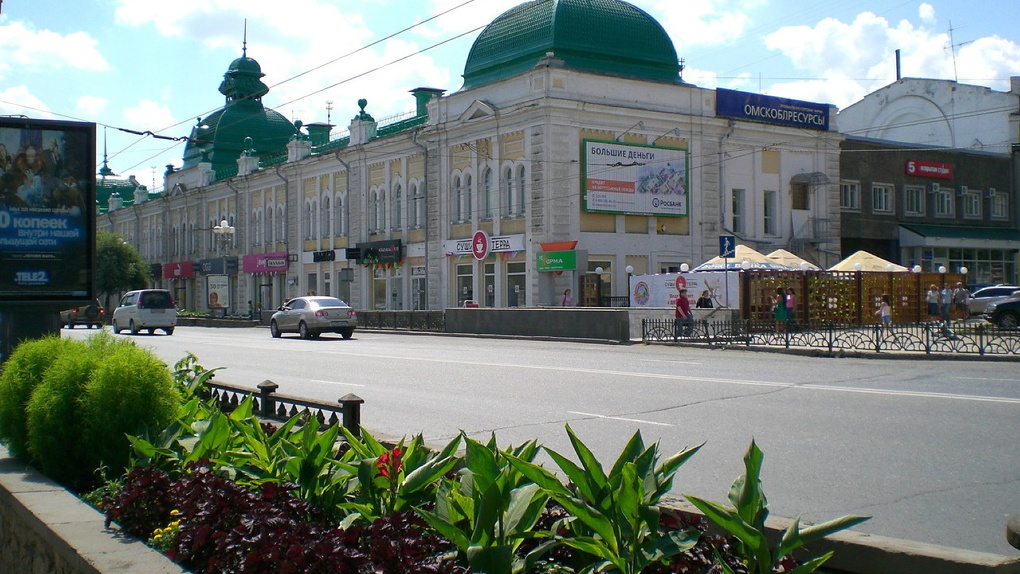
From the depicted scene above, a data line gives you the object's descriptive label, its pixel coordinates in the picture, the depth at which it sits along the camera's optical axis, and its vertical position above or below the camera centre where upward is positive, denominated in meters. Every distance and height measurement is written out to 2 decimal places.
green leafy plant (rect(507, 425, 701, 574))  3.48 -0.74
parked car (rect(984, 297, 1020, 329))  31.25 -0.36
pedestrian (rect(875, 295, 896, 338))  28.83 -0.27
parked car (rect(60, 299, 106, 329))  46.06 -0.28
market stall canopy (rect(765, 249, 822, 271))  35.34 +1.64
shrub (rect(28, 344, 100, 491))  6.15 -0.72
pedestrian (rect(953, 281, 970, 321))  34.50 +0.10
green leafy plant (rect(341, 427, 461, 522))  4.31 -0.77
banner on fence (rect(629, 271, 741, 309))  32.31 +0.63
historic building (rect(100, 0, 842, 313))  38.78 +5.83
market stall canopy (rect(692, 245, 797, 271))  33.38 +1.50
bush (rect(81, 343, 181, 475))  6.09 -0.61
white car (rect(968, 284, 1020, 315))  39.53 +0.30
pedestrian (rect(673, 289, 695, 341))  28.00 -0.43
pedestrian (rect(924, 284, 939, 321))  33.50 -0.01
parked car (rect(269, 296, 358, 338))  34.28 -0.30
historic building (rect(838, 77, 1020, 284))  49.56 +6.50
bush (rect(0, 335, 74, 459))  6.68 -0.52
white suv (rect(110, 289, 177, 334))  39.47 -0.04
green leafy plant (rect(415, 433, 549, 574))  3.49 -0.79
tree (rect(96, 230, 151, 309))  65.75 +3.08
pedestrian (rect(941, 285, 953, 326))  32.19 +0.09
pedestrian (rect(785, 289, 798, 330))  30.62 -0.03
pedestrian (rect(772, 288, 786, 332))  29.03 -0.24
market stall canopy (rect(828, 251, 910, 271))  36.62 +1.53
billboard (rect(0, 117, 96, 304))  9.20 +1.01
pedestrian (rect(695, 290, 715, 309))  31.08 +0.09
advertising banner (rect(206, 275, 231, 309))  63.38 +1.20
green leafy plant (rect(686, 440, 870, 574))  3.34 -0.77
